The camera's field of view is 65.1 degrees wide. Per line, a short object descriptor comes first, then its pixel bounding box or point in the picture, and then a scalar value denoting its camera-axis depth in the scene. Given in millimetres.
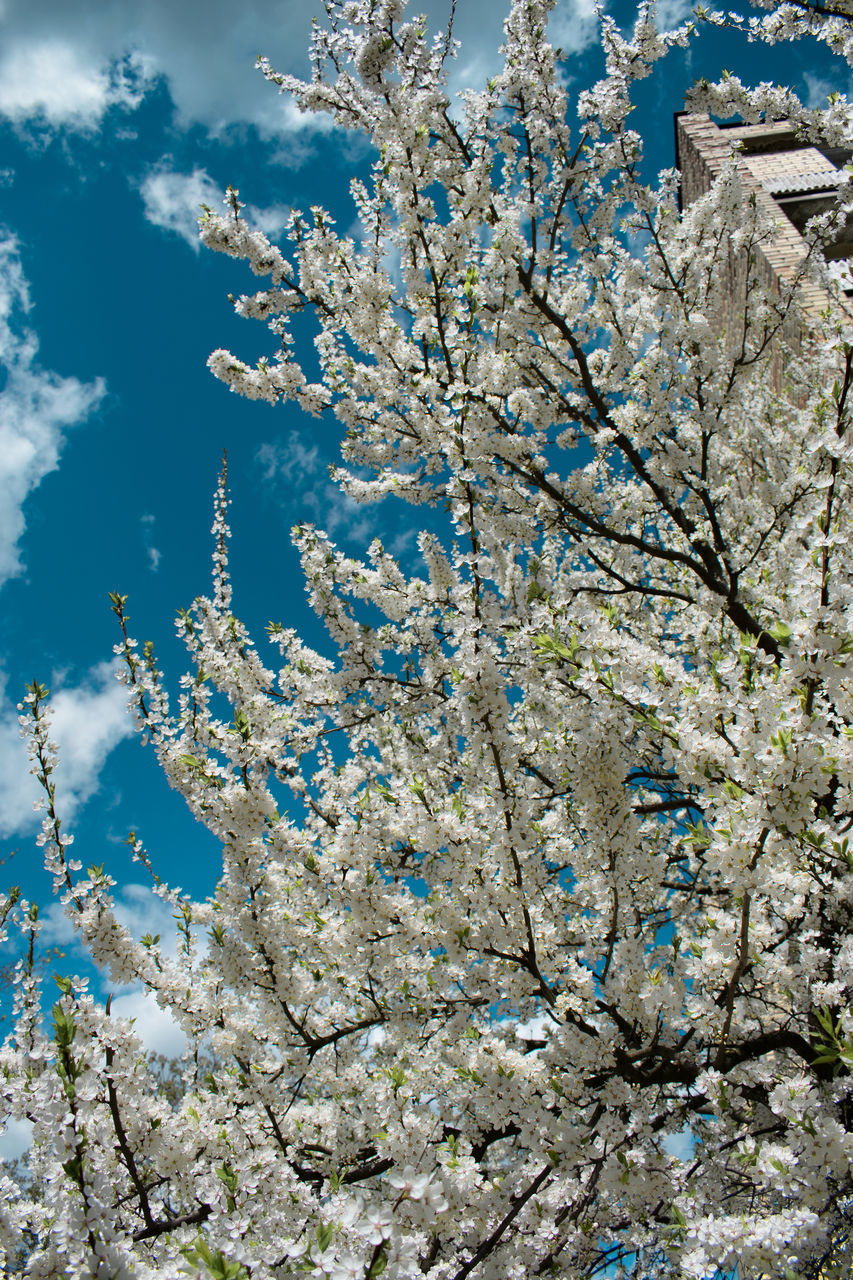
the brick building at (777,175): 12648
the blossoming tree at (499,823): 2367
